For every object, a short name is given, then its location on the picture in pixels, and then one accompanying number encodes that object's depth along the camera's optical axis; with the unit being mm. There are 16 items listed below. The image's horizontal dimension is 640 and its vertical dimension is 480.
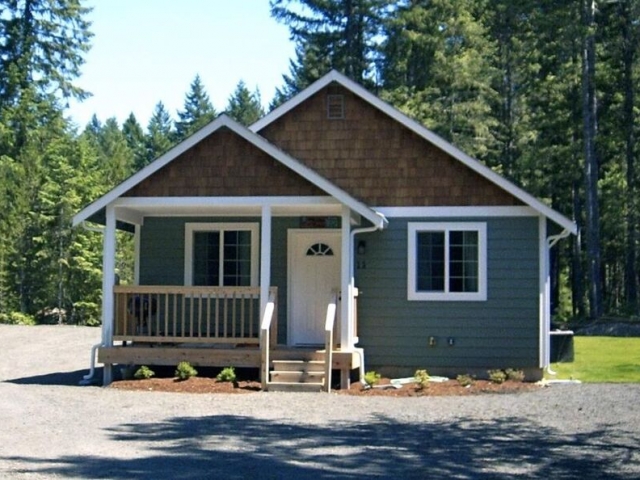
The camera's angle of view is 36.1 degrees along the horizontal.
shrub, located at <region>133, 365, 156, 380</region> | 16516
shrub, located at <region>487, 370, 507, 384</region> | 16516
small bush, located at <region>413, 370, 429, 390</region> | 15867
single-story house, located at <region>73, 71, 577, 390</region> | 16344
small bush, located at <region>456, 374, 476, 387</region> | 16344
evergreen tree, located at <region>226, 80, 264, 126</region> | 81688
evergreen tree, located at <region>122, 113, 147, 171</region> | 74438
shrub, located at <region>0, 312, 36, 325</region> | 36438
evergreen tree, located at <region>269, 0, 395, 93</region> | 39844
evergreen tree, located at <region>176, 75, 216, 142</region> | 76062
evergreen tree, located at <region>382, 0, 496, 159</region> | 38500
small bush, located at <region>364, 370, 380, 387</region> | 16281
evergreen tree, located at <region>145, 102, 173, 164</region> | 73625
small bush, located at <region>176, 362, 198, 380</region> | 16352
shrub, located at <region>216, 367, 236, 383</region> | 16188
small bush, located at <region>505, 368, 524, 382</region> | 16859
